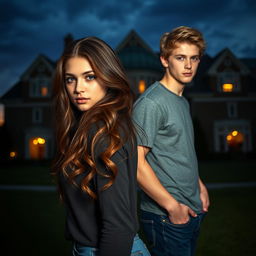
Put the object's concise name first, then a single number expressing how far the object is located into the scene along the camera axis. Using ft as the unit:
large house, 98.43
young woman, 5.01
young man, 7.72
